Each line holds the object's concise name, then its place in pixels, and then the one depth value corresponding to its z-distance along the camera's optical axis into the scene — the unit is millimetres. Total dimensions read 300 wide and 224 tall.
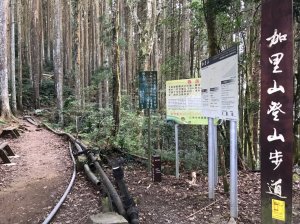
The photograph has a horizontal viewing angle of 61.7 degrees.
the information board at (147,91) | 5434
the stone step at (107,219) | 2825
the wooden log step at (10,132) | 8779
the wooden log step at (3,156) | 5997
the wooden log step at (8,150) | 6542
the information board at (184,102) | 4775
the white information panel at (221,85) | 3109
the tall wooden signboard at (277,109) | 2118
